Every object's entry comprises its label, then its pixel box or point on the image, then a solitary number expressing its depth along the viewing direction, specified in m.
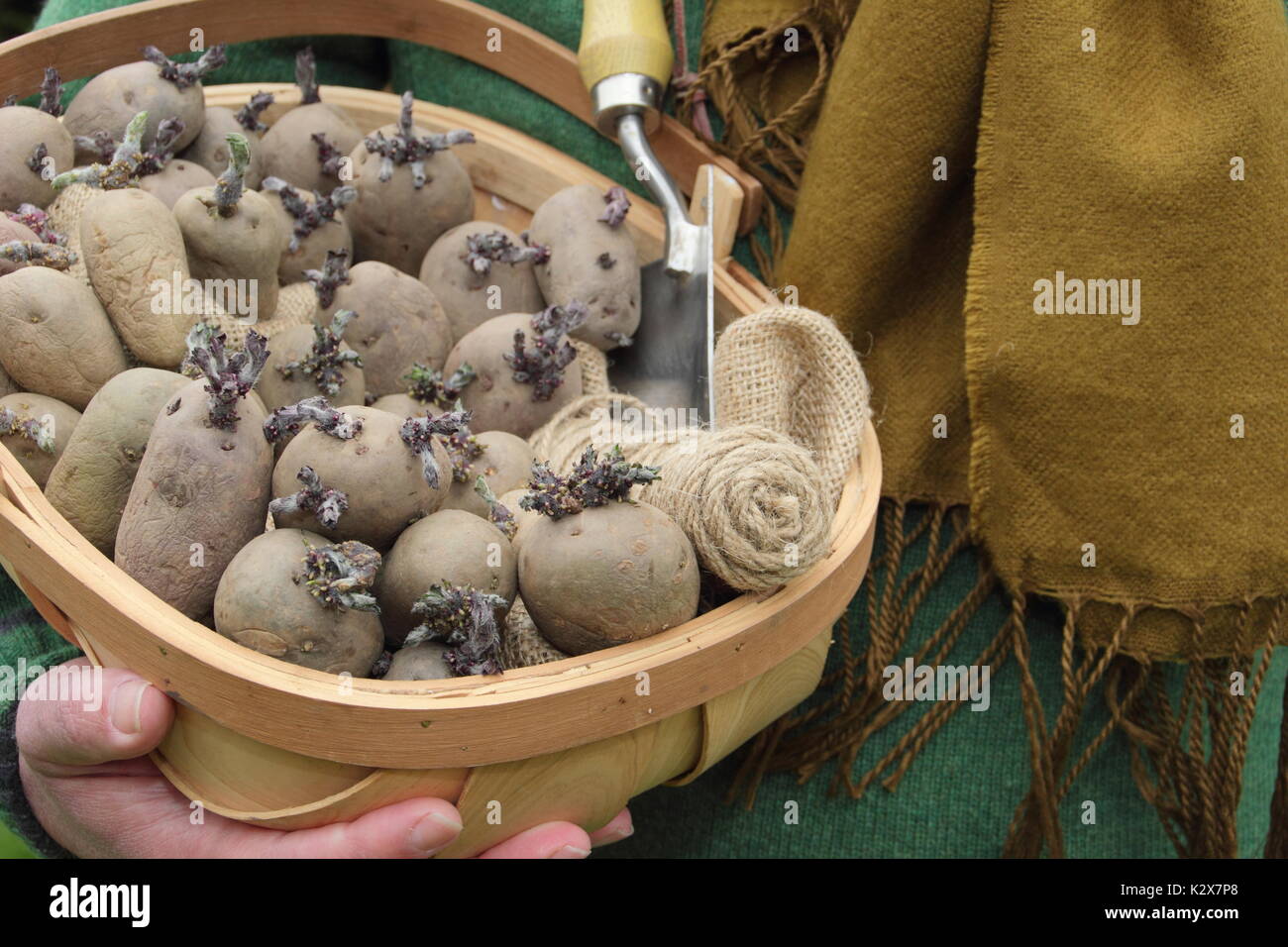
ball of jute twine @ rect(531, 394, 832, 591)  0.80
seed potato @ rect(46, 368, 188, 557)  0.82
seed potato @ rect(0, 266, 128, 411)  0.86
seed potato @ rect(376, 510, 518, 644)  0.78
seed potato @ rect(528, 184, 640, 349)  1.10
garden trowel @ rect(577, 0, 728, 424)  1.09
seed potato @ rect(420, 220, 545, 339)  1.11
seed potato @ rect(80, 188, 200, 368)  0.91
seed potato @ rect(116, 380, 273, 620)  0.77
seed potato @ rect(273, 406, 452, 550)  0.77
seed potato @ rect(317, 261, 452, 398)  1.01
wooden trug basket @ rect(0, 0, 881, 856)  0.71
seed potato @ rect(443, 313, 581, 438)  1.02
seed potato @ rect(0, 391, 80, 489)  0.85
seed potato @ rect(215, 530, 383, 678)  0.73
